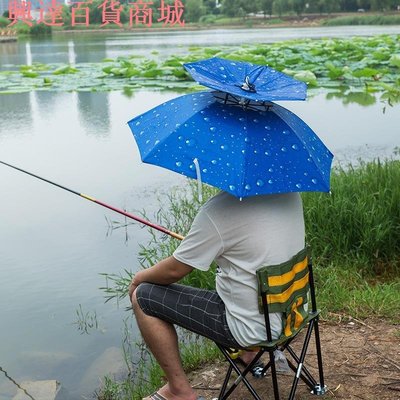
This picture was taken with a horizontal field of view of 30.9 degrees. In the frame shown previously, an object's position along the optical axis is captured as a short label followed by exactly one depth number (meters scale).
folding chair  1.61
